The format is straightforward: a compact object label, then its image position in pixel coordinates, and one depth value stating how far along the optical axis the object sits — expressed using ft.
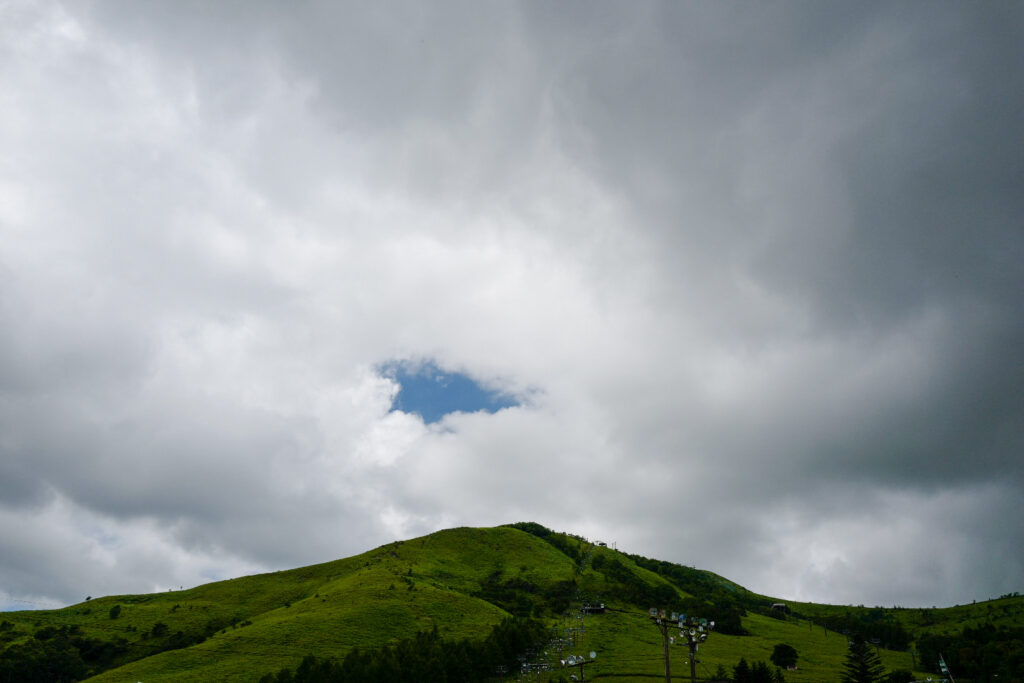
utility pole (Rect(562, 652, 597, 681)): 461.86
